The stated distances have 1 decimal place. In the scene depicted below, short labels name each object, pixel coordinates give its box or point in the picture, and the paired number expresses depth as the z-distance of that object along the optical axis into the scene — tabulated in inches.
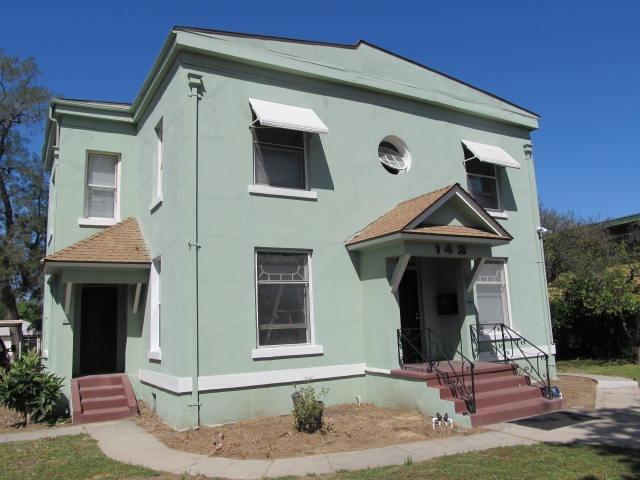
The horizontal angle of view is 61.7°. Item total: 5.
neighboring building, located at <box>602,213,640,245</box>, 991.0
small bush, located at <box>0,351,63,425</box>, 423.2
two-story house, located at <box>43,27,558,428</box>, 398.6
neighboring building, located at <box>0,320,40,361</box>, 697.6
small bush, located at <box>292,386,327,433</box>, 344.2
